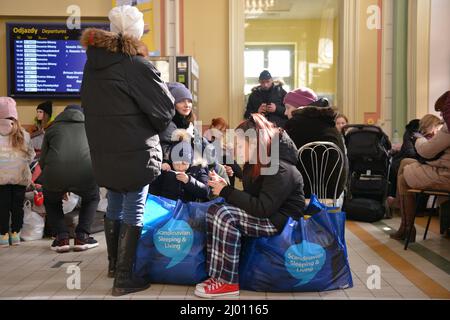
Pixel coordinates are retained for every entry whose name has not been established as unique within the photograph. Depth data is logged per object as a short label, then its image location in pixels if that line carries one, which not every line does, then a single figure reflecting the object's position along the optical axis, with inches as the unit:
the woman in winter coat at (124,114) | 106.6
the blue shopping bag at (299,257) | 111.5
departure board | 256.8
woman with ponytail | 108.7
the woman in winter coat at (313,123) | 138.3
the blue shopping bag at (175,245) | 115.0
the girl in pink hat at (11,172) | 165.3
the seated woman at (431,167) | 151.6
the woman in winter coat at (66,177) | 157.6
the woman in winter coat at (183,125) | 136.9
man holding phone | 246.5
